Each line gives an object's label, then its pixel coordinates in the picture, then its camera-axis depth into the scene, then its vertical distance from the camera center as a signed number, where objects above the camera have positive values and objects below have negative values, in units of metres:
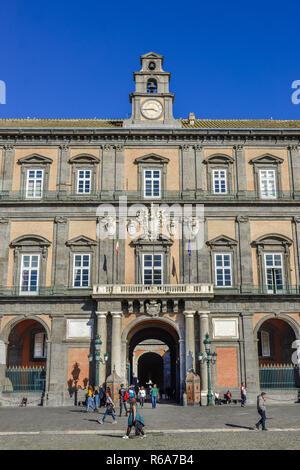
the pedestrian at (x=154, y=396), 30.02 -1.63
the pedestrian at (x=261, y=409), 19.84 -1.59
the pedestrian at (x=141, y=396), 30.43 -1.65
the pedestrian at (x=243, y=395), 31.67 -1.69
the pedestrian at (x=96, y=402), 27.60 -1.79
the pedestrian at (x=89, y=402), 27.07 -1.79
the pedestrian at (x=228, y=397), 32.41 -1.85
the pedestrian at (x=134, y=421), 17.69 -1.81
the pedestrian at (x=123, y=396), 26.27 -1.43
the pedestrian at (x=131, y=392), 25.17 -1.18
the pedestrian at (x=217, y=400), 32.16 -2.02
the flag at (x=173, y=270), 35.66 +6.64
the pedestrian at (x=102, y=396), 29.81 -1.59
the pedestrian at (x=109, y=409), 23.10 -1.88
